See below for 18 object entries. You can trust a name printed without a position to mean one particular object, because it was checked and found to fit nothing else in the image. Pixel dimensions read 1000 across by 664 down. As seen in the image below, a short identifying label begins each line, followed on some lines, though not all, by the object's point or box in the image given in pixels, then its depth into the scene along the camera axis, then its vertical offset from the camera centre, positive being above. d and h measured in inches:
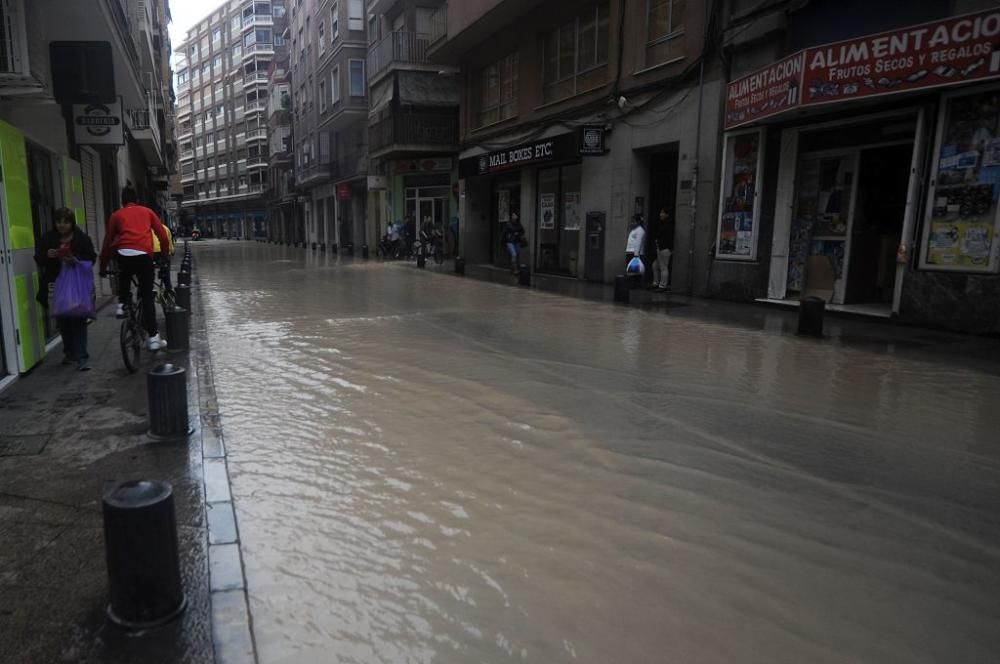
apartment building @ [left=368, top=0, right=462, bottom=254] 1121.4 +182.6
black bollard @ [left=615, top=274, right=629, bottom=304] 507.8 -44.4
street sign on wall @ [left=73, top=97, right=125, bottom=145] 431.2 +59.2
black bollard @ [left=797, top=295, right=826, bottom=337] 353.7 -43.3
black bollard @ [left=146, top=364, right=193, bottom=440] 180.9 -49.5
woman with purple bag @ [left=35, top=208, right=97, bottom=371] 256.1 -22.7
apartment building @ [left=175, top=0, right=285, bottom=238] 2829.7 +500.5
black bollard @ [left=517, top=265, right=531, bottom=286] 663.8 -48.9
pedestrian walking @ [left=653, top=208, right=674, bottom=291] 584.7 -15.3
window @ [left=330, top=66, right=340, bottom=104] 1441.2 +300.3
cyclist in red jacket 274.2 -10.8
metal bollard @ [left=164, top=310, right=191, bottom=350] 302.5 -49.0
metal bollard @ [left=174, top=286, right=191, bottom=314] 386.6 -44.4
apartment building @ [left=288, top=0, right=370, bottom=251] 1387.8 +247.1
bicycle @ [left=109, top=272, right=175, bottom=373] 266.1 -47.4
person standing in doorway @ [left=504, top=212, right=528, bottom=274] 800.3 -13.3
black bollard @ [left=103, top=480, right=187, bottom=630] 98.0 -49.6
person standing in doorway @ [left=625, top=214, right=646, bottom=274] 589.9 -8.9
